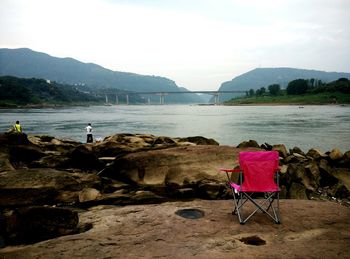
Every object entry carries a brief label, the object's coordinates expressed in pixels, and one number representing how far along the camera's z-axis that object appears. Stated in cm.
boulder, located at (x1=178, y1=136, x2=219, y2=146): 2002
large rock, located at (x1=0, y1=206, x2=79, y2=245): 621
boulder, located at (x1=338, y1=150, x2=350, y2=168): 1554
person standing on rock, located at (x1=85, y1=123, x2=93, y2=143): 2872
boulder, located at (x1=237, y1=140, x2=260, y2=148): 1805
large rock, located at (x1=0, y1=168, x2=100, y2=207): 945
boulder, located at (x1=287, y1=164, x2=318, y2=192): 1133
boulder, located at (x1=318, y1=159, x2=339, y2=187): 1259
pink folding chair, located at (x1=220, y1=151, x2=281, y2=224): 674
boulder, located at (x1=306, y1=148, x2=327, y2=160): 1695
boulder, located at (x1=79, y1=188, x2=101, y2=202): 919
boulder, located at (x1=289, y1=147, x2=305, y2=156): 1945
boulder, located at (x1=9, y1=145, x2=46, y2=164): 1375
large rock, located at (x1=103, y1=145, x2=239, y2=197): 1071
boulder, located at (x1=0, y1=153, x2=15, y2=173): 1118
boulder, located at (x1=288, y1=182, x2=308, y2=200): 984
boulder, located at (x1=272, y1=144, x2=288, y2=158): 1693
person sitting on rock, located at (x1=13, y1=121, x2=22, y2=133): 2659
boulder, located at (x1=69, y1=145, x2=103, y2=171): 1319
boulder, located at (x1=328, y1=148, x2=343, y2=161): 1611
